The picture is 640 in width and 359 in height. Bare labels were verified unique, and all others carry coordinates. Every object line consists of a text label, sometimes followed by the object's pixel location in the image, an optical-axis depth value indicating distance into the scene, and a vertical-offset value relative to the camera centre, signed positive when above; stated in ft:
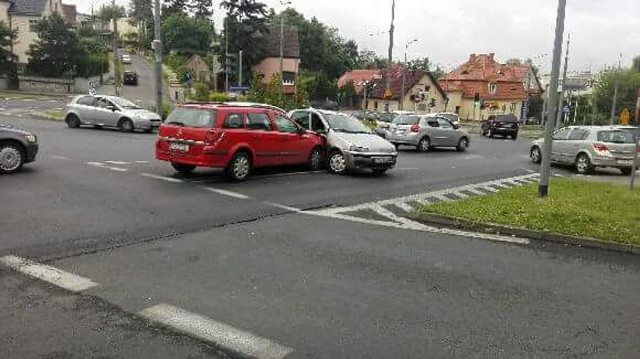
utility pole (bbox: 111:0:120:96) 137.49 +8.04
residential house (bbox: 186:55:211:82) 223.32 +11.63
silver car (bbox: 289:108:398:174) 50.03 -3.43
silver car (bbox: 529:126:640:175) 63.82 -3.98
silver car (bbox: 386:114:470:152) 82.38 -3.88
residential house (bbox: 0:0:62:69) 221.05 +26.79
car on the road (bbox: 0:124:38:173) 40.16 -4.01
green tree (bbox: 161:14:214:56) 279.90 +28.29
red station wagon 41.01 -2.91
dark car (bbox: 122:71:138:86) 220.43 +5.56
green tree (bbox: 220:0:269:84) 223.51 +26.57
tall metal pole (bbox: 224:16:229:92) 216.54 +23.00
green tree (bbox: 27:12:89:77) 188.03 +13.33
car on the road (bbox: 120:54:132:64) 261.24 +15.29
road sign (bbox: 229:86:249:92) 129.70 +1.96
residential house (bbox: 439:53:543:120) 274.77 +9.16
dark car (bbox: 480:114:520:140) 141.59 -4.33
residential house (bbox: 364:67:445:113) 259.80 +5.56
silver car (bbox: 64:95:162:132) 87.40 -3.14
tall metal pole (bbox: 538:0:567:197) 36.68 +0.94
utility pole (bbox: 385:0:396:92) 122.62 +14.65
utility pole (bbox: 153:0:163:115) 87.97 +6.49
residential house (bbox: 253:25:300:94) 242.17 +16.79
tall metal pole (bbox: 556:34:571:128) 149.20 +9.56
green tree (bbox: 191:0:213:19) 358.84 +53.12
